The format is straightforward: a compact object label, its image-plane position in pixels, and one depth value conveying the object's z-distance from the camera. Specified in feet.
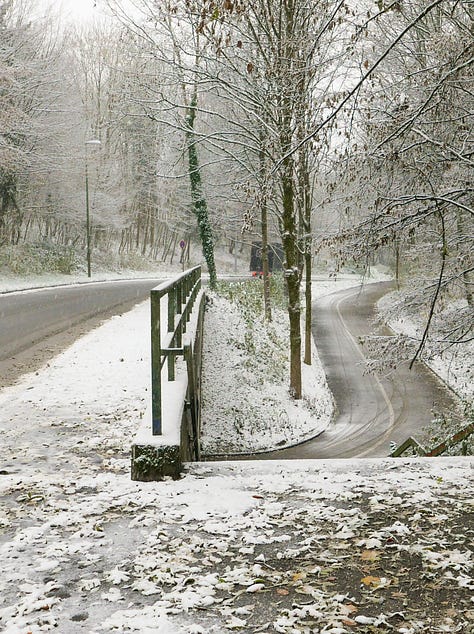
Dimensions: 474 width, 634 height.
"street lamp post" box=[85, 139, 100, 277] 126.78
